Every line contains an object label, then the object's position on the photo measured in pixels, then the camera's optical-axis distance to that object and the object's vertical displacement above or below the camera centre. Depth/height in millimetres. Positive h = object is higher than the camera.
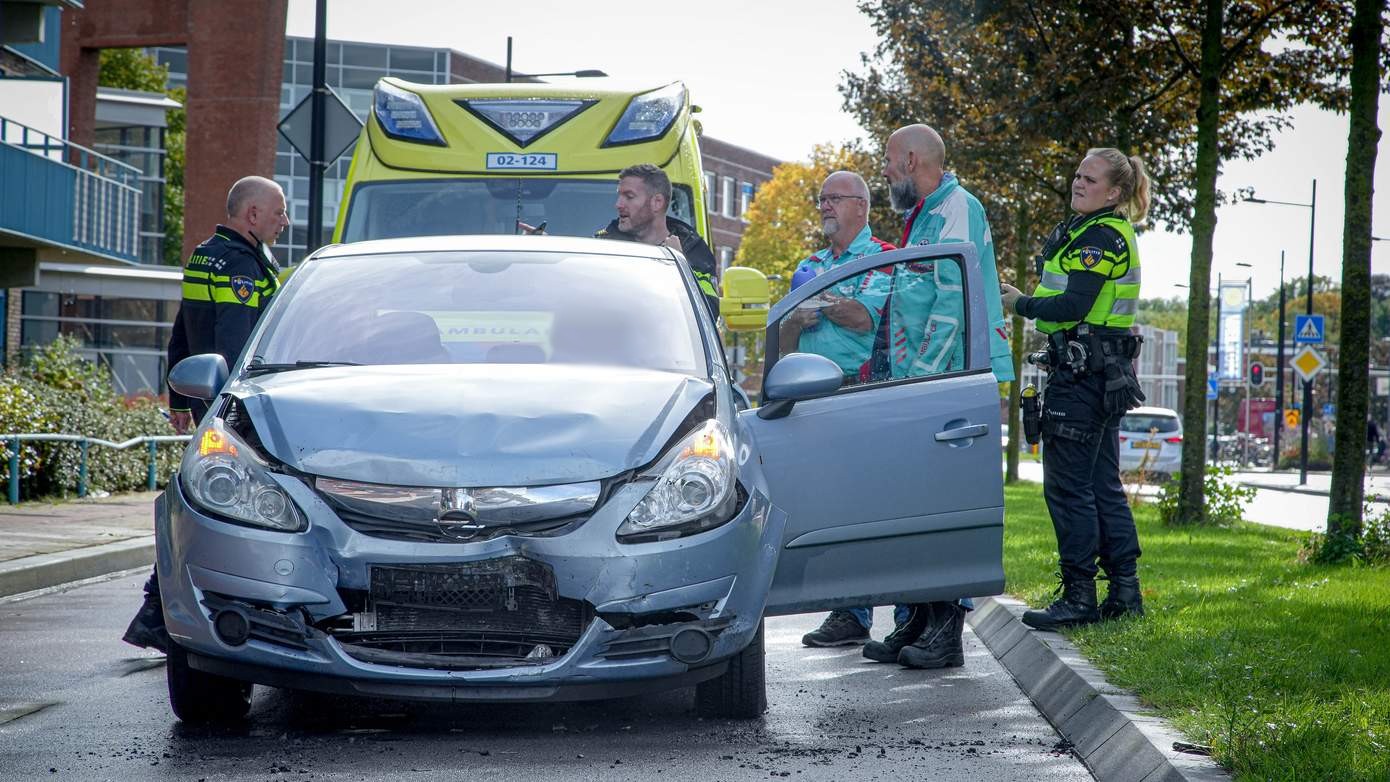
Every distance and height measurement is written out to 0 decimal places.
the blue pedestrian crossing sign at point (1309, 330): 39094 +1234
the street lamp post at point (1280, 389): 52750 -250
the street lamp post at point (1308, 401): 39594 -472
